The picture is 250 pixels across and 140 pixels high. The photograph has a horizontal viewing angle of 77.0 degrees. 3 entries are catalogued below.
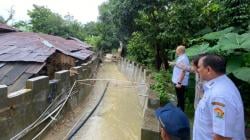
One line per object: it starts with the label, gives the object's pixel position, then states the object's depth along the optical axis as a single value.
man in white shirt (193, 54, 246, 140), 1.29
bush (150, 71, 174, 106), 4.08
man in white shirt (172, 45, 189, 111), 3.20
